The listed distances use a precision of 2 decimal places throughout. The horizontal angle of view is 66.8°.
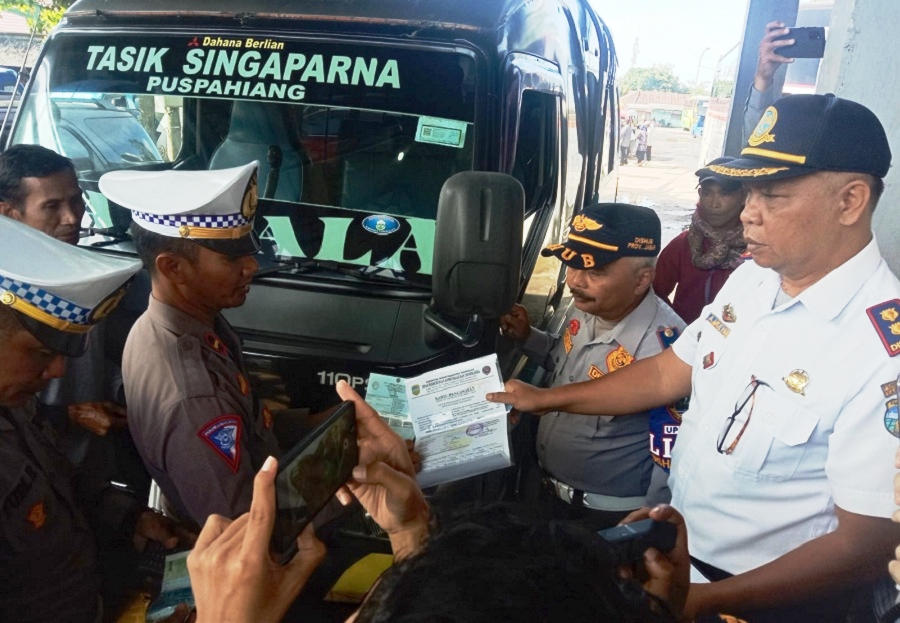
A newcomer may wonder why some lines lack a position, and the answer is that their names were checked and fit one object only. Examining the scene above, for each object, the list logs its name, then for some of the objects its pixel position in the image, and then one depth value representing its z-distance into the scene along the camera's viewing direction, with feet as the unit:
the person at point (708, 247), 10.28
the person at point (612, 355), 7.25
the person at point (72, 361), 7.14
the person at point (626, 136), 59.11
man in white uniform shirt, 4.56
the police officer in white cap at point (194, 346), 5.13
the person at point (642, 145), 72.79
